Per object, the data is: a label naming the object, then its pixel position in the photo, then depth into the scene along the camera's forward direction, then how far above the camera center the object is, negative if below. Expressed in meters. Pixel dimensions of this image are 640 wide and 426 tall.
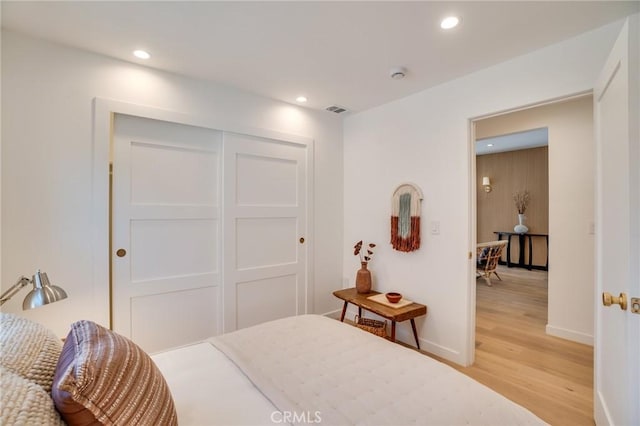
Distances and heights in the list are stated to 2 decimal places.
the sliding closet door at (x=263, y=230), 2.82 -0.16
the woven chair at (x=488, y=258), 5.11 -0.77
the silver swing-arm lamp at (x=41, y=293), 1.38 -0.38
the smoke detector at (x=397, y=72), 2.38 +1.16
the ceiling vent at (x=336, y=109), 3.31 +1.20
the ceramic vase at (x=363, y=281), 3.18 -0.72
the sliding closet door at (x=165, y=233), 2.32 -0.16
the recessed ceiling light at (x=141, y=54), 2.15 +1.18
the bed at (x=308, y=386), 1.04 -0.71
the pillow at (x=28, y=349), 0.82 -0.42
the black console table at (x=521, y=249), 6.40 -0.80
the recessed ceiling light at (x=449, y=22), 1.76 +1.17
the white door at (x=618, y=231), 1.25 -0.08
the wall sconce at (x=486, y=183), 7.04 +0.73
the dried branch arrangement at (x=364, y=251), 3.29 -0.42
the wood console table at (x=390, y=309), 2.55 -0.86
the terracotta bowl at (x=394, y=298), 2.76 -0.78
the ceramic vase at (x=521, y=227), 6.42 -0.28
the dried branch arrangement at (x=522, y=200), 6.49 +0.31
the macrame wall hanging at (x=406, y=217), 2.86 -0.03
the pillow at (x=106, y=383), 0.72 -0.46
